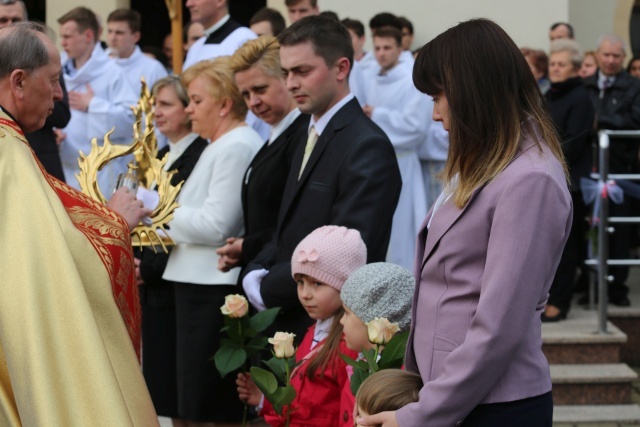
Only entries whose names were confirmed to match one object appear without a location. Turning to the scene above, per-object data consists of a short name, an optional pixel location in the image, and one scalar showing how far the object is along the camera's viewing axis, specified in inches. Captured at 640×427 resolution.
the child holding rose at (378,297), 267.4
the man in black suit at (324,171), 321.2
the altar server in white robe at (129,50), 714.0
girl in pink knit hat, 293.7
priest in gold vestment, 229.3
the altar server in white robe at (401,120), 602.7
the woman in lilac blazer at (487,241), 199.8
